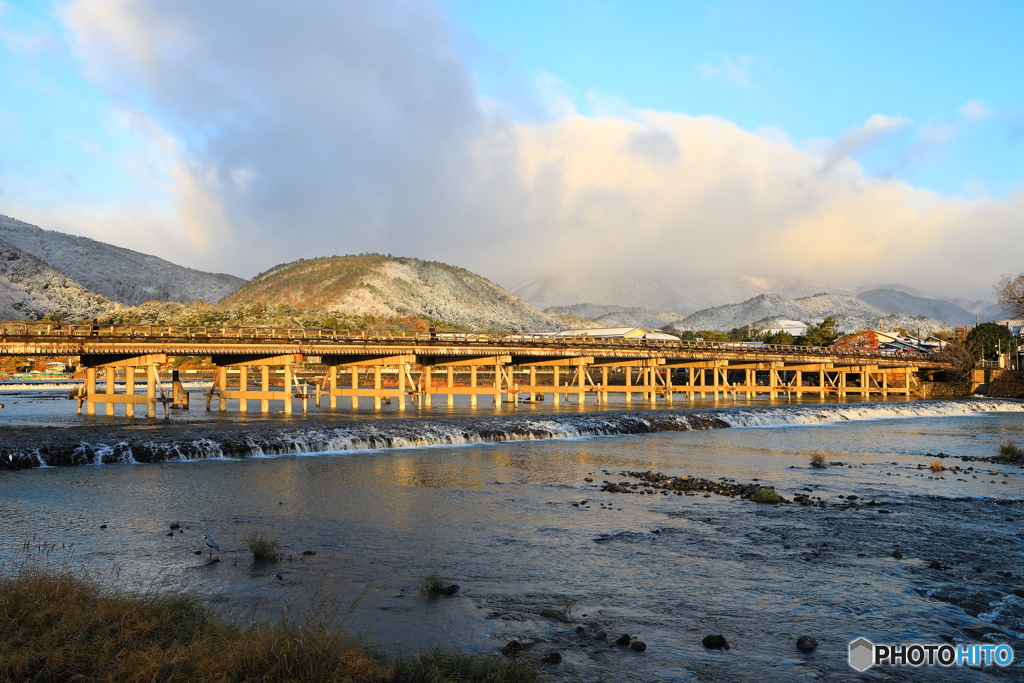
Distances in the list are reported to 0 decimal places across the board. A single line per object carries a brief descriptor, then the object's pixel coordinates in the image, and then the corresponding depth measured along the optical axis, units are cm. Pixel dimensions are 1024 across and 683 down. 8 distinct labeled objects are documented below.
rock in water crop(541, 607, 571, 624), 1150
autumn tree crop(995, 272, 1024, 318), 8588
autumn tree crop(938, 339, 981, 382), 10506
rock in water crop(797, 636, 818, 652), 1046
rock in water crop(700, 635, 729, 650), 1048
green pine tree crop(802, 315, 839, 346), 14646
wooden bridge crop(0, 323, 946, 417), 4988
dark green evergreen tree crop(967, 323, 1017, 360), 11069
